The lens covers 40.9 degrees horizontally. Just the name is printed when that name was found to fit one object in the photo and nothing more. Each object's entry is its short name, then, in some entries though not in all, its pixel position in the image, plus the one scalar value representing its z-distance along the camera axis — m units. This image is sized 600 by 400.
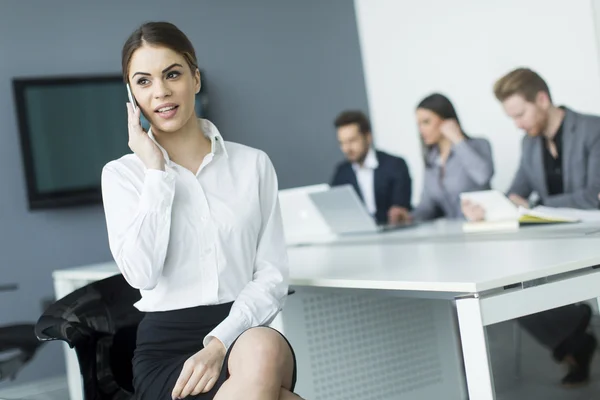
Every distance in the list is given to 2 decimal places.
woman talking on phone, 1.87
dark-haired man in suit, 5.30
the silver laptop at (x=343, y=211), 3.56
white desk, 1.76
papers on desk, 3.03
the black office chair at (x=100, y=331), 2.15
